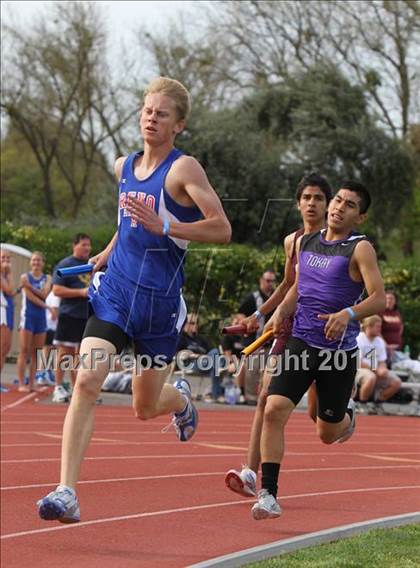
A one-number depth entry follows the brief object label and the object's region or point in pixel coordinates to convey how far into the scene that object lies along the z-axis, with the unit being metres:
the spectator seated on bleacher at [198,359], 15.15
